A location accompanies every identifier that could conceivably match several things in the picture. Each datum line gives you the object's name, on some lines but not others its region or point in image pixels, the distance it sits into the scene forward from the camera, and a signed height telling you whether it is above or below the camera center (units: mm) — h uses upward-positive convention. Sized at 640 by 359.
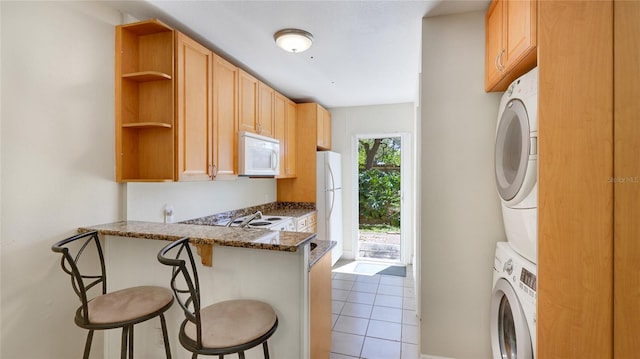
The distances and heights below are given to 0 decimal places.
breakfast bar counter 1554 -546
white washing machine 1407 -707
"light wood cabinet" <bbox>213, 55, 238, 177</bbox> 2484 +546
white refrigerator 4070 -244
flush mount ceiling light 2189 +1083
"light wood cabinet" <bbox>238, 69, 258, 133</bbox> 2848 +783
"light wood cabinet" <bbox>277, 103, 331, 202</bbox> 4098 +361
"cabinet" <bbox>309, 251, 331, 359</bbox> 1702 -843
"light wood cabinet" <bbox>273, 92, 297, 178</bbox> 3612 +613
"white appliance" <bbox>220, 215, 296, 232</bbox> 2978 -488
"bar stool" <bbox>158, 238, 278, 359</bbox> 1202 -696
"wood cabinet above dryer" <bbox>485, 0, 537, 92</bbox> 1375 +742
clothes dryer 1430 +82
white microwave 2770 +234
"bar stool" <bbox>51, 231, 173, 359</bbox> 1358 -660
